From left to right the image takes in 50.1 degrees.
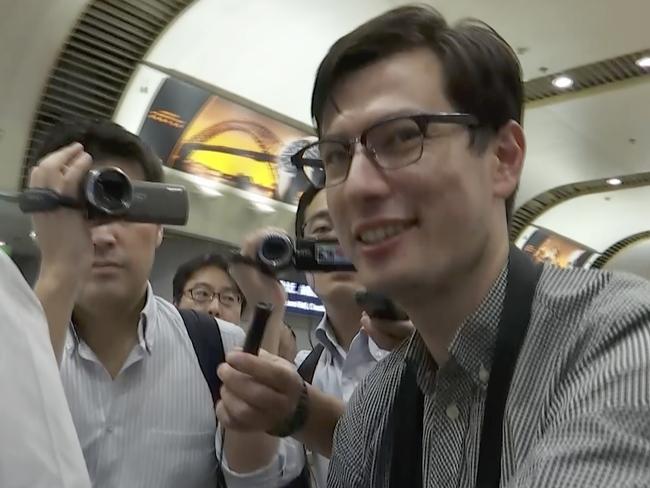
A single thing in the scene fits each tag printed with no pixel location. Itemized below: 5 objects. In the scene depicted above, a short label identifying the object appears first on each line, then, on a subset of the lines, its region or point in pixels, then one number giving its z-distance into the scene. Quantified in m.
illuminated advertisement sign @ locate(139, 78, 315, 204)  5.44
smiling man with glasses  0.84
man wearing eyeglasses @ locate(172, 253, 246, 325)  2.89
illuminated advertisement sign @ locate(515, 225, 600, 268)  10.94
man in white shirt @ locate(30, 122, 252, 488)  1.25
